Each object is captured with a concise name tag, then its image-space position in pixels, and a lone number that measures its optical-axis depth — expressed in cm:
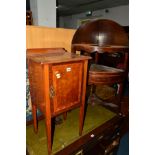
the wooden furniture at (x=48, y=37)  157
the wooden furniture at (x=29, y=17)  304
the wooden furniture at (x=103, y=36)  175
